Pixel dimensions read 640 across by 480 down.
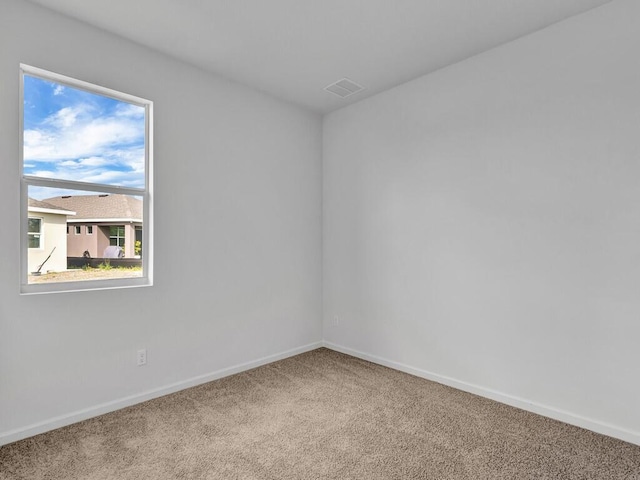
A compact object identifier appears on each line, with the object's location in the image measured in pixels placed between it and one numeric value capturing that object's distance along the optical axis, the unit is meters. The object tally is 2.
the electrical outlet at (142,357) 2.74
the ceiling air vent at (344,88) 3.36
